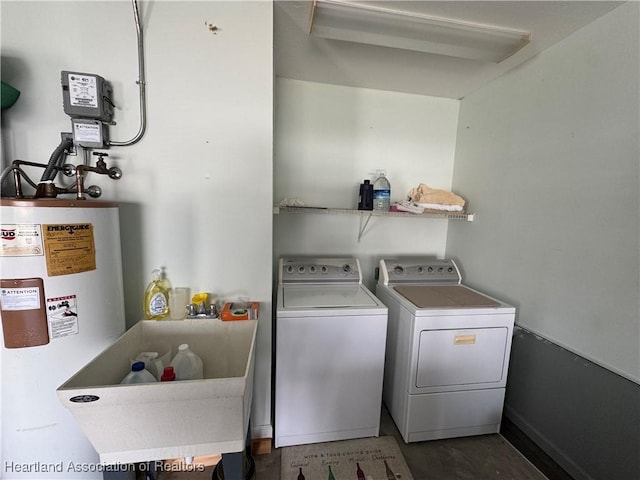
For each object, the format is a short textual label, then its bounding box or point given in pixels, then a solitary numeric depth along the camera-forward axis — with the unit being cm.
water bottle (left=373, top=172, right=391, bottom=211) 198
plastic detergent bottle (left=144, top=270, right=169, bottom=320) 125
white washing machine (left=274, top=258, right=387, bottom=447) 144
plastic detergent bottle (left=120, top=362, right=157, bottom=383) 97
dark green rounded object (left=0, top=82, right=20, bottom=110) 103
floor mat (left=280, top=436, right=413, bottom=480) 139
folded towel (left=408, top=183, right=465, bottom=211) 197
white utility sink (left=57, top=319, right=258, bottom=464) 77
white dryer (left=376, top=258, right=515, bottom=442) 150
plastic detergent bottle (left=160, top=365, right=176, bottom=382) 94
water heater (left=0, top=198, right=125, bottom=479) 90
